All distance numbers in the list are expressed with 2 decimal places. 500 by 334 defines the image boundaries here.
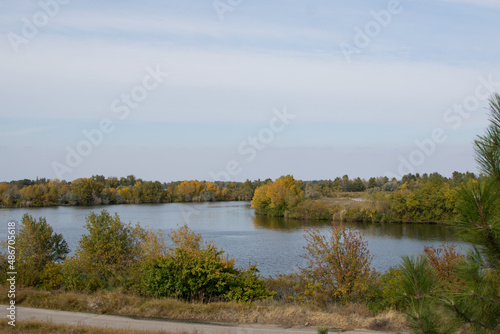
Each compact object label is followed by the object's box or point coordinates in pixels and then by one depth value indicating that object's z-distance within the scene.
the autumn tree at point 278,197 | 67.62
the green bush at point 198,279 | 12.97
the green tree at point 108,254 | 14.77
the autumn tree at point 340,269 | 13.41
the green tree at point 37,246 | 16.92
